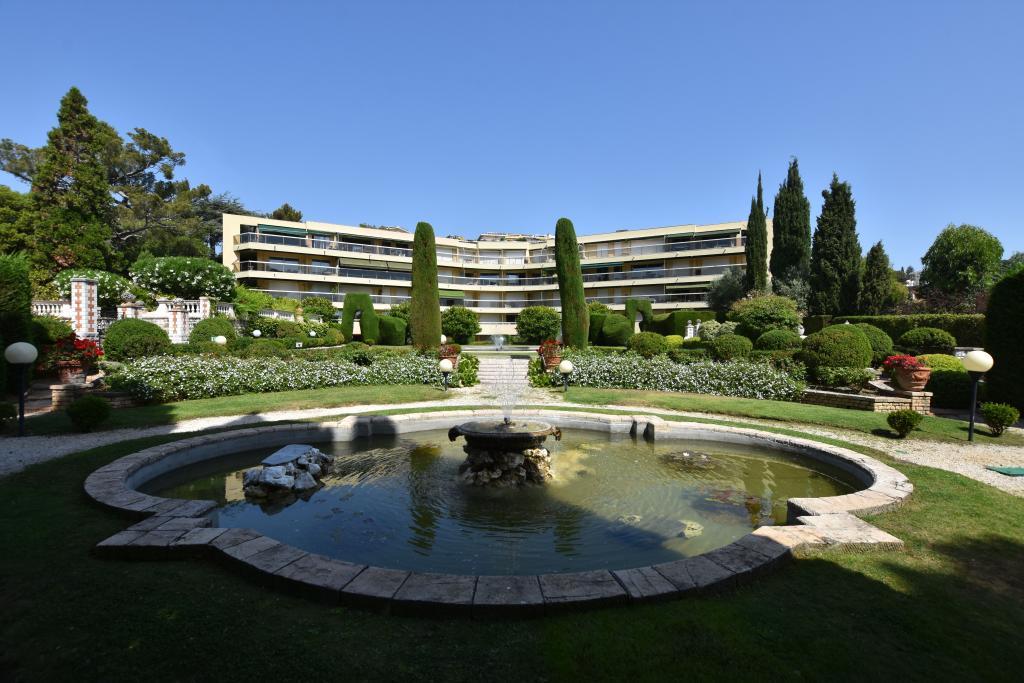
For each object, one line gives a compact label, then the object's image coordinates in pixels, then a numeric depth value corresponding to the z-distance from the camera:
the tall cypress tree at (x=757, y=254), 38.84
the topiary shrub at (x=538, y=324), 34.81
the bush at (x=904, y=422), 8.68
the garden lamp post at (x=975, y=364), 8.24
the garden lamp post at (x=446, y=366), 14.85
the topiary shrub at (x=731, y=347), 18.33
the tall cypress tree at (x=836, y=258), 32.34
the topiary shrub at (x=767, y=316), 23.55
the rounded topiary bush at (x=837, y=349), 14.42
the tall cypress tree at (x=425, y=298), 21.06
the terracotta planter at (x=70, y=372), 14.81
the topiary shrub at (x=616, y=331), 33.06
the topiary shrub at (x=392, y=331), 32.31
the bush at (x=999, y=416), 8.82
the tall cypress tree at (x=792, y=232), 39.25
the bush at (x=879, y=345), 18.66
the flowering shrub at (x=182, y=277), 29.66
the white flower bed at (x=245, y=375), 12.32
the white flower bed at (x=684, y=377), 13.87
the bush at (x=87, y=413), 8.95
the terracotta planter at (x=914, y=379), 12.30
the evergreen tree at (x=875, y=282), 30.53
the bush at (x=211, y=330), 21.62
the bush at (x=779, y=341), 19.31
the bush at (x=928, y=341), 19.19
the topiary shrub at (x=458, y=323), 35.75
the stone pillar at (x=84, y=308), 18.73
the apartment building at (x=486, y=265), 46.59
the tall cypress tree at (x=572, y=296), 22.14
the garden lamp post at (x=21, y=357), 8.51
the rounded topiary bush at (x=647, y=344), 21.19
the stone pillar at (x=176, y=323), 23.59
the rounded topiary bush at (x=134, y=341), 15.63
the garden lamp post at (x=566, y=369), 14.91
